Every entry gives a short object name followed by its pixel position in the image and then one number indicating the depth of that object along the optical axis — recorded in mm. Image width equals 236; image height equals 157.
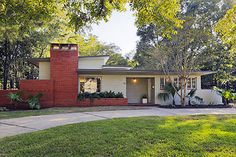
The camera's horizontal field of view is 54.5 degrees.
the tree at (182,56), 17125
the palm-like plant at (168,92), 17656
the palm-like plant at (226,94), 14931
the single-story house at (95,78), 17312
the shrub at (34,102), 15862
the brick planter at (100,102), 17125
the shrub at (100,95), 17234
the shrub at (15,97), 15862
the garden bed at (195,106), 16777
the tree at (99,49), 35678
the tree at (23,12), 8562
